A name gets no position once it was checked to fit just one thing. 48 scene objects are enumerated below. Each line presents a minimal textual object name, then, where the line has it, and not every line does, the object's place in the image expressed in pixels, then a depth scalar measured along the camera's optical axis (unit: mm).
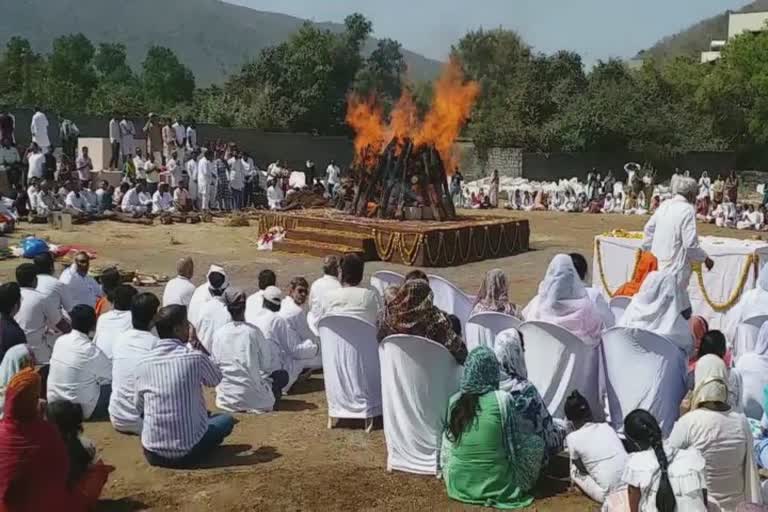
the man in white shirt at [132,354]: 6078
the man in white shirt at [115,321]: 7047
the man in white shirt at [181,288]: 8438
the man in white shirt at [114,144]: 25234
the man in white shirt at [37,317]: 7363
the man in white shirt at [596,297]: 7380
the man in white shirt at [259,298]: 7977
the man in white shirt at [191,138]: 26838
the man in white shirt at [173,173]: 23766
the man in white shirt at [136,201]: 21203
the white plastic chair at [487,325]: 6996
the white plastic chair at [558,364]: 6379
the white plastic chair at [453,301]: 8430
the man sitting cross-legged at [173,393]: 5789
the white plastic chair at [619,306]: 7789
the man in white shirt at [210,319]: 7590
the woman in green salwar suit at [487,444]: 5250
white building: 68688
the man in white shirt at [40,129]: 23500
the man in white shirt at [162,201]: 21750
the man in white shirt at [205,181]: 23047
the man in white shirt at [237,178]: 24266
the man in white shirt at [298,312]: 7875
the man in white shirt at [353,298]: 6934
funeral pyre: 17516
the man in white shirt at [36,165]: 20875
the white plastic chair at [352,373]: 6785
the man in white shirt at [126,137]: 25547
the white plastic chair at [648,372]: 6062
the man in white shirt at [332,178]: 27345
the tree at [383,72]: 45156
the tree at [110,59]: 101562
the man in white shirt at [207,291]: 7965
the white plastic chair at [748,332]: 6783
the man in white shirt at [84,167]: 22266
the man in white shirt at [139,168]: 23172
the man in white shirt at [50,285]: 7570
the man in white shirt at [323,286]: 8094
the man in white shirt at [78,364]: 6508
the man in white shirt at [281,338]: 7703
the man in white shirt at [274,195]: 24859
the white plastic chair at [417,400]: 5910
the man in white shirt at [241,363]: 7035
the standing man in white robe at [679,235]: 7277
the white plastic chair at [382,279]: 9141
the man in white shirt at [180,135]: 26547
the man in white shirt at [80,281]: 8469
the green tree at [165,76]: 80000
